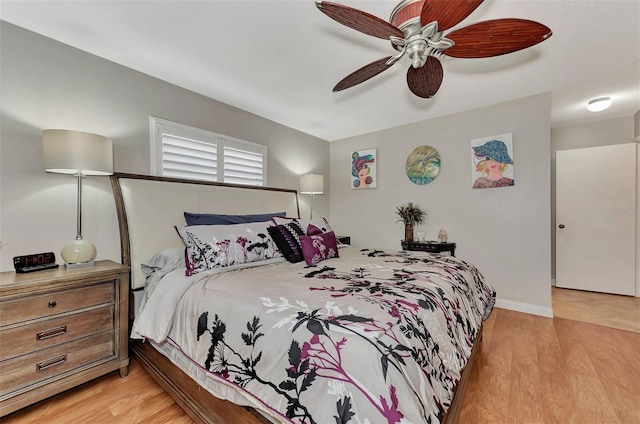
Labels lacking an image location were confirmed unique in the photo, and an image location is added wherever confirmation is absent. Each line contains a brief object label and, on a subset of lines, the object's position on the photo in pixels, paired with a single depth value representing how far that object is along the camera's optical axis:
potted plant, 3.75
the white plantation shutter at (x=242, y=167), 3.16
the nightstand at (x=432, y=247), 3.41
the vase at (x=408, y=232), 3.73
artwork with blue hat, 3.14
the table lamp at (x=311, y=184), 3.88
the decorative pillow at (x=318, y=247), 2.20
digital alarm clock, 1.68
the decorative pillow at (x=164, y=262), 2.04
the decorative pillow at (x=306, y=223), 2.62
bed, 0.90
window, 2.57
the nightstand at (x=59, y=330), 1.46
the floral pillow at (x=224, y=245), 1.90
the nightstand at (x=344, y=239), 4.06
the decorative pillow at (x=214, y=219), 2.46
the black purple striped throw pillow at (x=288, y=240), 2.28
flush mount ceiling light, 3.09
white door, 3.61
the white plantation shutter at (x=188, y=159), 2.63
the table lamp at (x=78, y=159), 1.78
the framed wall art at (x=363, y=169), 4.25
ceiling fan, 1.28
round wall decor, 3.67
